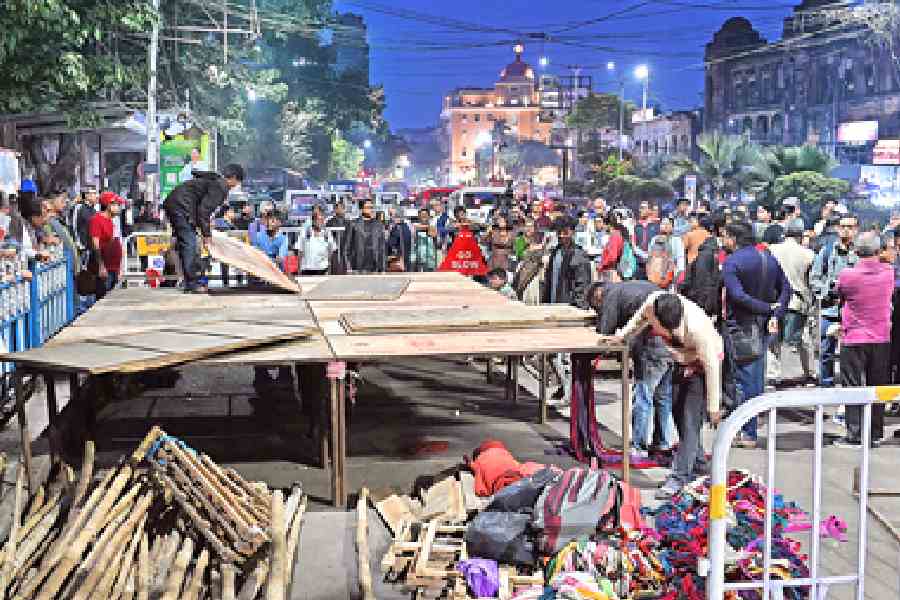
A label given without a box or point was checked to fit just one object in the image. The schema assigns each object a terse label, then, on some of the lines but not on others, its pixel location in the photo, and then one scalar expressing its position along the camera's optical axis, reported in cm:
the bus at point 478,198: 3831
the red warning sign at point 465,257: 1528
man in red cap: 1424
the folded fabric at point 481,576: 601
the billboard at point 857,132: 4897
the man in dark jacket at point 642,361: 834
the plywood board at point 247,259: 1061
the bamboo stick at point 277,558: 569
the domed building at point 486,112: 18100
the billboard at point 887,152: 4234
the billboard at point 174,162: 2420
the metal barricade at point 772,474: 424
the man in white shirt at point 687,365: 759
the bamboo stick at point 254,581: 597
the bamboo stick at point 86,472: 725
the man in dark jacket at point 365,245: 1661
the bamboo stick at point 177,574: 557
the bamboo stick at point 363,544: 604
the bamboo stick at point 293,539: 626
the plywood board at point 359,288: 1113
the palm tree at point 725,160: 4034
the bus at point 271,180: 5576
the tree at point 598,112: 7756
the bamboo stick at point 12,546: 559
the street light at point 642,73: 6363
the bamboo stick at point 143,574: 563
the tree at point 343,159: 8669
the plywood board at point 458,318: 856
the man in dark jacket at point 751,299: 948
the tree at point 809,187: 3372
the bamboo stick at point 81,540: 546
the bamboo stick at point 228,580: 573
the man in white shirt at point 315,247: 1638
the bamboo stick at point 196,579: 570
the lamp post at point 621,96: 6300
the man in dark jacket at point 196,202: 1105
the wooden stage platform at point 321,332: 731
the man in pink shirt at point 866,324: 941
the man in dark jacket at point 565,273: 1169
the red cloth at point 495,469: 768
